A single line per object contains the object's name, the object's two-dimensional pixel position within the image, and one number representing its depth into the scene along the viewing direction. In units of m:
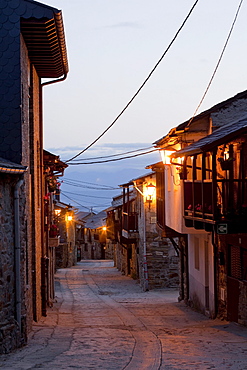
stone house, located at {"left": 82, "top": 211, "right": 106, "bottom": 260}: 79.30
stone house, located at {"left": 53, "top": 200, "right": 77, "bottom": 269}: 52.20
